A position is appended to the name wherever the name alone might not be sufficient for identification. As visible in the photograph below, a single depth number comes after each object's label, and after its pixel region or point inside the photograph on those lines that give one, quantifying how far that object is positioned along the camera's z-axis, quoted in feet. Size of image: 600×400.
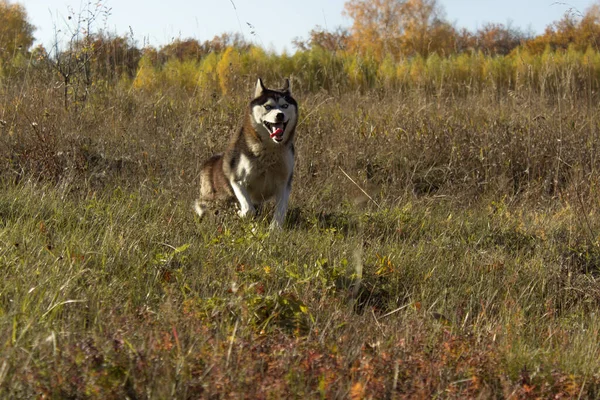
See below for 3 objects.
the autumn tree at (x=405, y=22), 72.54
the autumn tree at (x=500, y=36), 135.03
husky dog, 18.80
